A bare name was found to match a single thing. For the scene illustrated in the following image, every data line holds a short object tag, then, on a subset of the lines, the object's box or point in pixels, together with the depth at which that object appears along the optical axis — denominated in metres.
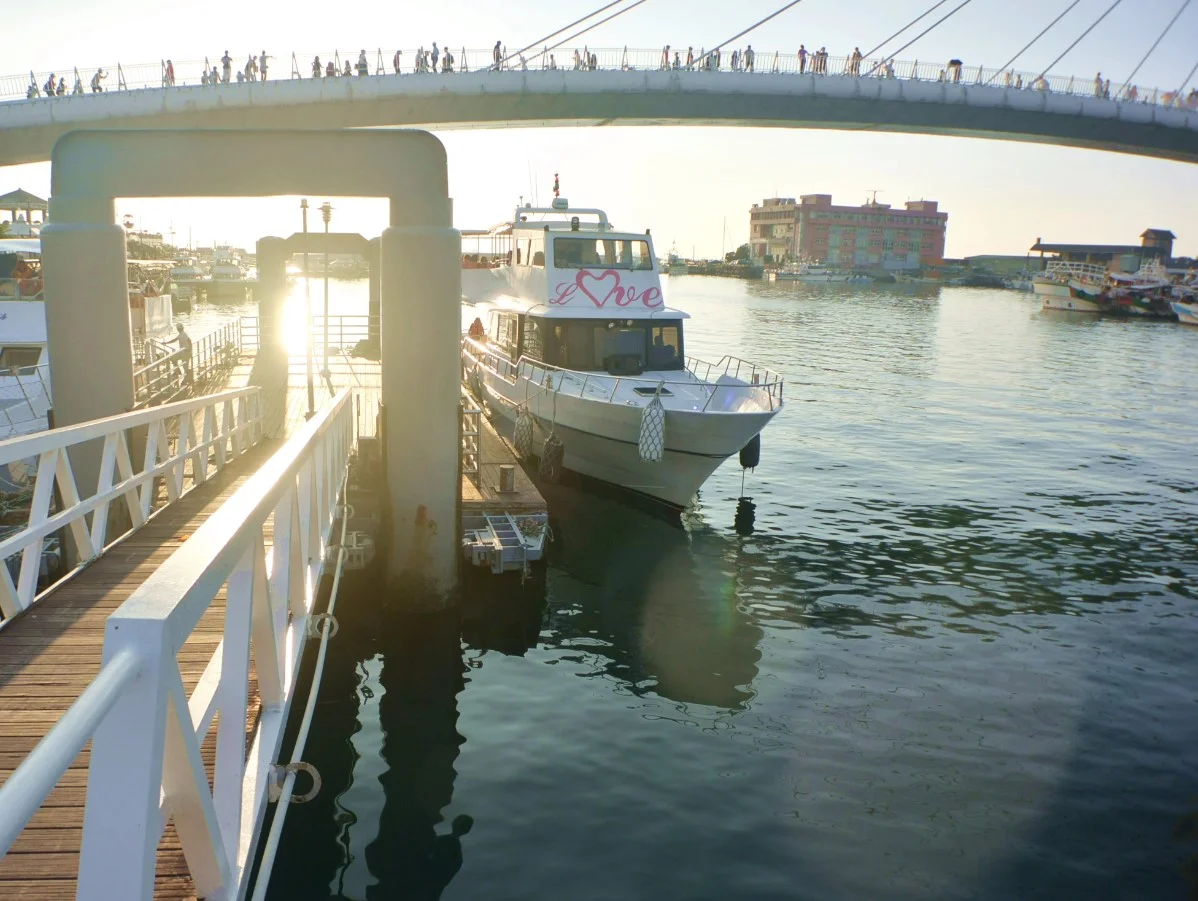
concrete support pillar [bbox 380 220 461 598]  10.17
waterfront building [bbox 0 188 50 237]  42.59
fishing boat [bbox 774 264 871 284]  156.62
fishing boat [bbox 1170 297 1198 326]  77.25
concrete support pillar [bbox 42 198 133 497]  9.77
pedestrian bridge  42.78
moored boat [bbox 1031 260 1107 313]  90.25
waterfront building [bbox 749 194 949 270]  186.00
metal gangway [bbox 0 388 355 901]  1.88
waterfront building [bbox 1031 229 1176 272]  137.88
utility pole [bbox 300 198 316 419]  14.87
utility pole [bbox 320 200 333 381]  16.52
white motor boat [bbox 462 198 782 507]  16.42
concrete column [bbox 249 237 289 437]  15.91
